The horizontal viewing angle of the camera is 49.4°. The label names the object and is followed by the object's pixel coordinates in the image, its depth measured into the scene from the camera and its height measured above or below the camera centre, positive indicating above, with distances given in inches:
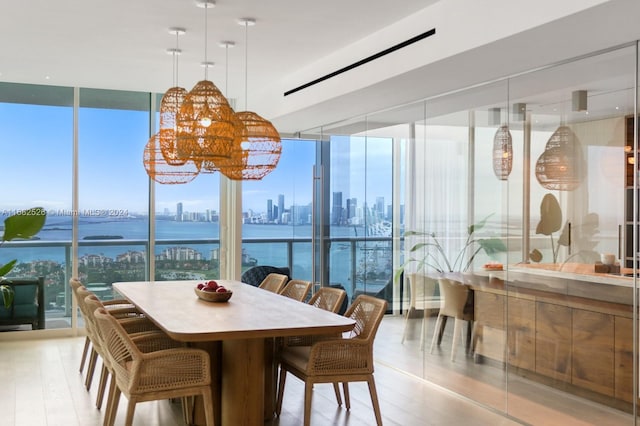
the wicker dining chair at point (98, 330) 186.9 -35.3
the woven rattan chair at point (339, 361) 171.8 -39.2
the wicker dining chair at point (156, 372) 157.5 -38.0
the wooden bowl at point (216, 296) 209.8 -26.6
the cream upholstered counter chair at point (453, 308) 223.0 -32.5
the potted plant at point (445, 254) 211.2 -13.8
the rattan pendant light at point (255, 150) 227.3 +19.6
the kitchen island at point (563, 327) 167.8 -31.1
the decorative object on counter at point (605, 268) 167.2 -14.3
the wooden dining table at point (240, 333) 163.9 -29.0
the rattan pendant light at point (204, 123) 199.8 +24.7
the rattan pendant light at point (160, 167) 255.0 +15.9
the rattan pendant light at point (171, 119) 225.1 +29.5
